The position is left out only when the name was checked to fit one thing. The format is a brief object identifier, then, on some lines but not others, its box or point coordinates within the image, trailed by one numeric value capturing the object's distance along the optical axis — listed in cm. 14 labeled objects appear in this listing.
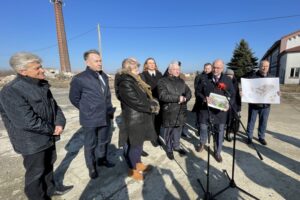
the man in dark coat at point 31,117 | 180
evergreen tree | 2833
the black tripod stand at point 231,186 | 245
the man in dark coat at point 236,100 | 419
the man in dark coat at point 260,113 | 384
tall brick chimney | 3031
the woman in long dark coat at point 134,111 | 254
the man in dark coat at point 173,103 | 329
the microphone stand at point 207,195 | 232
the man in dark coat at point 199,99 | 363
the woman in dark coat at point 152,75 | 398
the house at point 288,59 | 2242
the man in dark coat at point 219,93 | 320
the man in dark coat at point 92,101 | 262
